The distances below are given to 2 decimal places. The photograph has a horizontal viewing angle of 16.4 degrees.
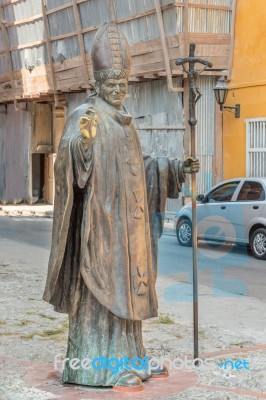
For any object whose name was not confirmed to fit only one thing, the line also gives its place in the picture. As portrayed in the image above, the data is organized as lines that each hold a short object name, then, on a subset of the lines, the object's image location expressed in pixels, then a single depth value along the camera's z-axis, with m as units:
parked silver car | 17.28
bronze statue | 6.62
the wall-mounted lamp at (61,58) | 28.24
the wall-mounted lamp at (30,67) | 30.28
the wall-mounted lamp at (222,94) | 22.77
